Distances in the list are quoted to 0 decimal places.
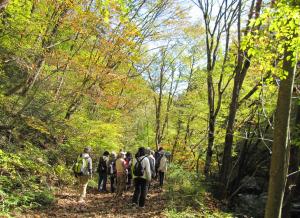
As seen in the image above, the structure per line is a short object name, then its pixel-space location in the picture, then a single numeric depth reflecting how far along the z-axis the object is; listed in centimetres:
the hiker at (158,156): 1506
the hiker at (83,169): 1077
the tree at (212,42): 1443
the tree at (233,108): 1194
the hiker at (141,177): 996
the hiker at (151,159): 1039
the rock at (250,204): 1401
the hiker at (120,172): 1191
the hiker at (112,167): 1359
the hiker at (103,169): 1327
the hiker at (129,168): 1396
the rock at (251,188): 1650
